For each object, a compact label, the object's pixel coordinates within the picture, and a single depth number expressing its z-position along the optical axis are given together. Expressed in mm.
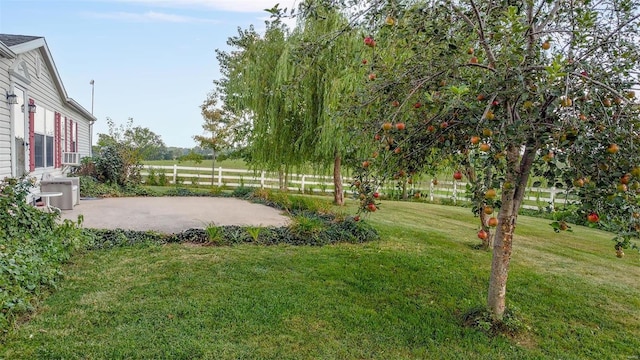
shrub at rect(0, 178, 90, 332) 2713
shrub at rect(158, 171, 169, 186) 13987
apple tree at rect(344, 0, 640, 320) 1846
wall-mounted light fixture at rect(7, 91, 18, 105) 5922
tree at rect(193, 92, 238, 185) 15930
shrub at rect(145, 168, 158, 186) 13907
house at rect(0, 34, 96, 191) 5895
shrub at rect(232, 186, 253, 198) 10573
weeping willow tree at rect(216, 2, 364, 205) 8328
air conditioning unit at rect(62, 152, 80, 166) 9438
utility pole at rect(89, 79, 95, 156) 13953
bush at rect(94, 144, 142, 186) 10789
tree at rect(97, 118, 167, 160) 14991
